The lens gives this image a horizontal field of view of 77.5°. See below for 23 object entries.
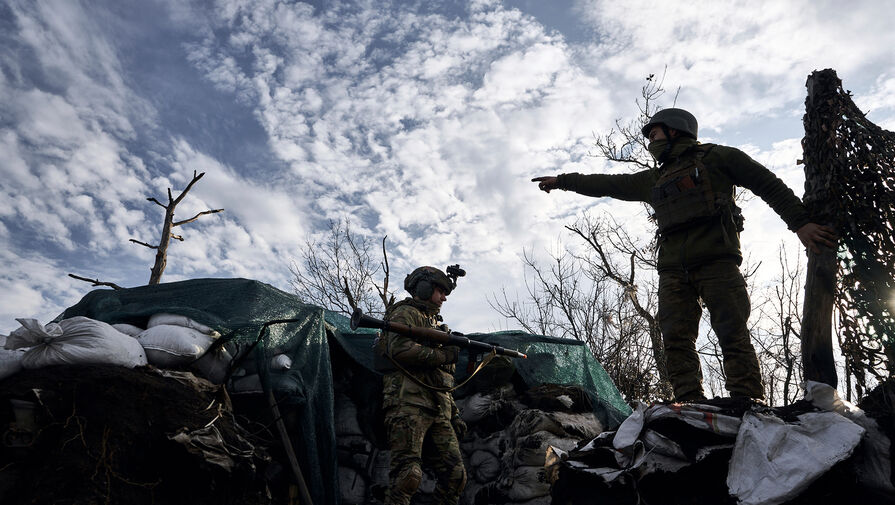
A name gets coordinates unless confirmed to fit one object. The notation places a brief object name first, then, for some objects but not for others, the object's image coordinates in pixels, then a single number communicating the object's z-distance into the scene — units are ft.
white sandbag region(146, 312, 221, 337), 13.74
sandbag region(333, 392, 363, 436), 16.74
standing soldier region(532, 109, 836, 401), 10.00
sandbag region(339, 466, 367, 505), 15.56
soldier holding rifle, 12.84
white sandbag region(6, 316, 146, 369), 10.59
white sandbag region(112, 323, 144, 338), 13.38
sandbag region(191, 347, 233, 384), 13.26
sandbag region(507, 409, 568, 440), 15.93
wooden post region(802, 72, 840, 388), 8.25
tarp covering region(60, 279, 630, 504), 13.85
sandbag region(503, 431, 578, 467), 15.23
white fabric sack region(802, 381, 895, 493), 6.52
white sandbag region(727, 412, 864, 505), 6.54
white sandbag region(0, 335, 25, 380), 10.31
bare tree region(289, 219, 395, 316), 42.32
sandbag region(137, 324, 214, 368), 12.60
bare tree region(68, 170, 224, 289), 29.43
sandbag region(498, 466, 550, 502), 14.55
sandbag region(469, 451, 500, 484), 16.28
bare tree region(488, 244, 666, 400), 34.22
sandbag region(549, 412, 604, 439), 16.34
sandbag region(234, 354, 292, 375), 13.80
